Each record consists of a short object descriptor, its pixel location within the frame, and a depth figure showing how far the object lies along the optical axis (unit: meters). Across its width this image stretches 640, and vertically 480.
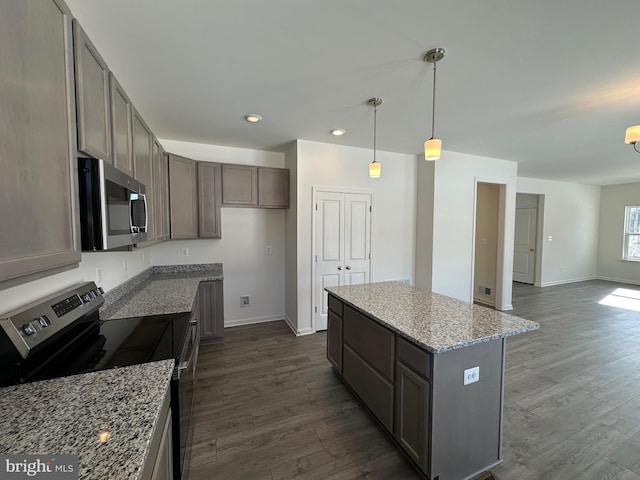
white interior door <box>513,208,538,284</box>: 6.71
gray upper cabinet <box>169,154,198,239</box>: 3.18
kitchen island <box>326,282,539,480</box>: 1.46
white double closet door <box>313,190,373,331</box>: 3.77
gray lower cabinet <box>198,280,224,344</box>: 3.25
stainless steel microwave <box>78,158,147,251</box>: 1.13
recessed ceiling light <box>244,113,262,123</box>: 2.76
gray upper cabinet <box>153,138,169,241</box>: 2.56
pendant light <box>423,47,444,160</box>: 1.74
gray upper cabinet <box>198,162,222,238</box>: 3.47
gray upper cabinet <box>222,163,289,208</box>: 3.60
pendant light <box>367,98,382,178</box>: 2.43
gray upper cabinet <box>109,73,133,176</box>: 1.53
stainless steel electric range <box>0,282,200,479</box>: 1.09
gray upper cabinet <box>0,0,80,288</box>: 0.75
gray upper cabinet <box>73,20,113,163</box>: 1.12
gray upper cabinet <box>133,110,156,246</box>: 1.98
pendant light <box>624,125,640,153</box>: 2.23
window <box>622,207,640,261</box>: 6.79
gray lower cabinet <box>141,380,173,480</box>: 0.89
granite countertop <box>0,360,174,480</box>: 0.74
